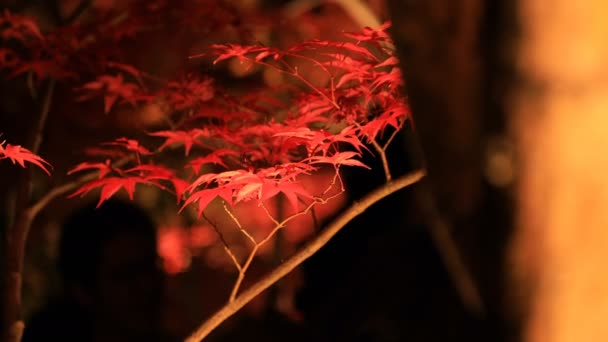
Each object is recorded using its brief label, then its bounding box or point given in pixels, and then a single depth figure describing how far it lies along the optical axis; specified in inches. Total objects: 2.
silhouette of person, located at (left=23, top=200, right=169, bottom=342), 281.4
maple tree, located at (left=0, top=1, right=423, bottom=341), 104.8
